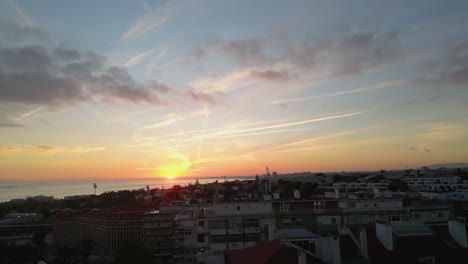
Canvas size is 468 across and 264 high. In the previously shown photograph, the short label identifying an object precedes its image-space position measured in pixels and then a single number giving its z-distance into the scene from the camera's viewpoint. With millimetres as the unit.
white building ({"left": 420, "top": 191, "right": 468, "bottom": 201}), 58094
